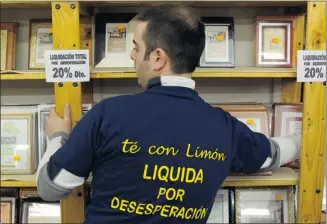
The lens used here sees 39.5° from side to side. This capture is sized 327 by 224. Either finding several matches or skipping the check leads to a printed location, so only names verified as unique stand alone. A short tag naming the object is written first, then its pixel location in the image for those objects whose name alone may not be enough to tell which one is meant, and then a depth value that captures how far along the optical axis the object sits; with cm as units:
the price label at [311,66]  173
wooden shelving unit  172
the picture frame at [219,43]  196
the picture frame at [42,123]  195
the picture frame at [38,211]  202
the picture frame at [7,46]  203
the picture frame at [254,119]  195
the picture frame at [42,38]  203
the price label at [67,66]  170
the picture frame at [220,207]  199
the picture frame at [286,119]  195
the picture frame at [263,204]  197
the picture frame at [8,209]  201
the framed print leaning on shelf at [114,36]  198
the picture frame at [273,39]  198
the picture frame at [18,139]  195
